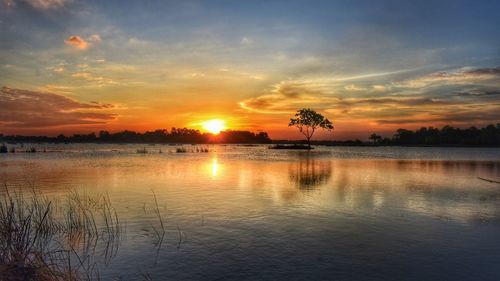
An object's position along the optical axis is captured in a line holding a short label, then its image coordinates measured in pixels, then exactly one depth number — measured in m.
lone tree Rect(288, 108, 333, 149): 134.88
